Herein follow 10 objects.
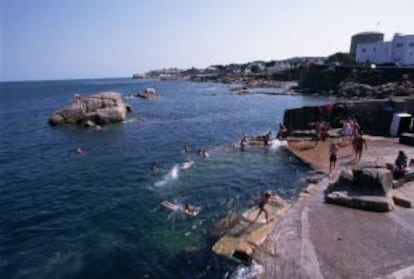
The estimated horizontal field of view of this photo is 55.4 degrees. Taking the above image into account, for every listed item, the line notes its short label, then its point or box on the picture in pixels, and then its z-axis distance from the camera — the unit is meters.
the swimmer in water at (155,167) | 29.92
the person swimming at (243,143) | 35.26
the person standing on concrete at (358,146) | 25.92
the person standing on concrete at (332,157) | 24.89
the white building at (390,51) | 92.19
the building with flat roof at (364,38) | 124.94
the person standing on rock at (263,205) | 17.20
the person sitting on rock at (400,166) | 21.23
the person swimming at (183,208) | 20.60
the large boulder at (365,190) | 17.38
